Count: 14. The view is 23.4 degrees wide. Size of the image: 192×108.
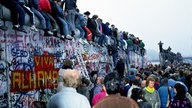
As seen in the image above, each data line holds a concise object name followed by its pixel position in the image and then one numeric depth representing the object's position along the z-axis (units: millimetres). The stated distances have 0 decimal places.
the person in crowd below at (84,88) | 11150
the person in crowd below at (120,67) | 22605
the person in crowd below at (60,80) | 5781
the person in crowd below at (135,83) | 10844
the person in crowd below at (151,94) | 10473
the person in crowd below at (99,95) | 8950
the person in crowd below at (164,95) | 11516
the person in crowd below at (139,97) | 7796
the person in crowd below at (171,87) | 11656
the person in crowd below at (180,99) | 8891
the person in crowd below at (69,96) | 5688
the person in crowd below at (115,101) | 4840
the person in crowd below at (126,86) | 12246
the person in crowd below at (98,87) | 10436
